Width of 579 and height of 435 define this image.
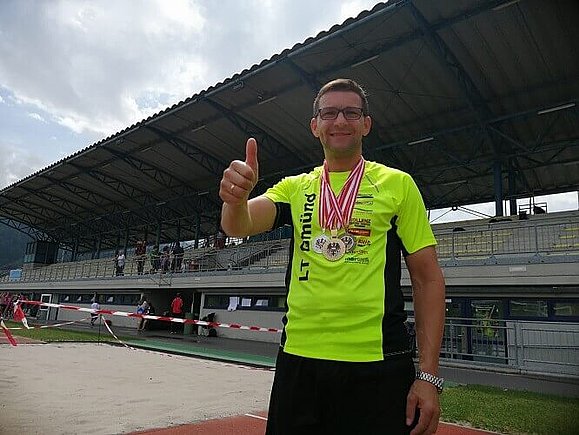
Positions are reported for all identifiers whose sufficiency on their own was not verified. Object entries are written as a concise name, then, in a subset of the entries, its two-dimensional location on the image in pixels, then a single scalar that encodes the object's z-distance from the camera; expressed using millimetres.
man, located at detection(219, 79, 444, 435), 1634
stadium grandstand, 12797
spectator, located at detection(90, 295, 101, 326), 28797
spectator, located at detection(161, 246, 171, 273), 26016
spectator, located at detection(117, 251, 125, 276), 30250
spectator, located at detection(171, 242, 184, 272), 25319
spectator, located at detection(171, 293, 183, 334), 23141
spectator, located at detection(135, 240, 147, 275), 28594
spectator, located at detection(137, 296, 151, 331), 24625
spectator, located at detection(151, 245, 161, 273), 27095
